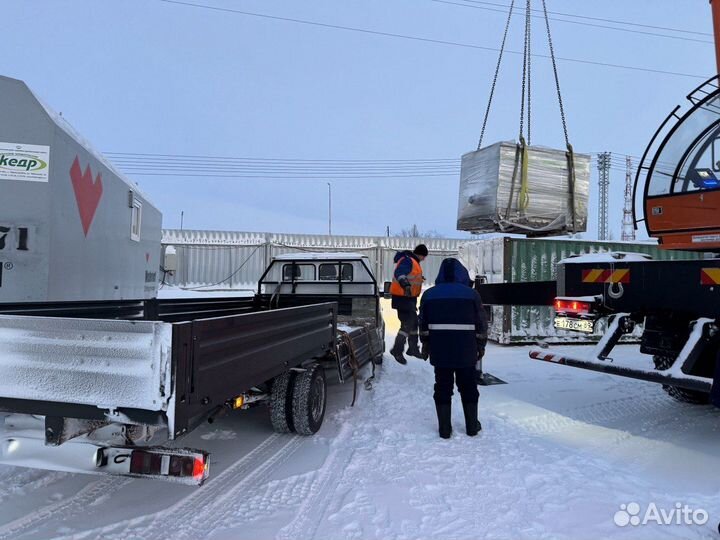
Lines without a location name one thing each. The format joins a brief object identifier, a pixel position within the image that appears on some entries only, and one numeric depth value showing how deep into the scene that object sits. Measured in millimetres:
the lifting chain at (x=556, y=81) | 6637
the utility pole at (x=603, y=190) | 36375
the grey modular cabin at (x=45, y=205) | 4742
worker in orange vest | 7070
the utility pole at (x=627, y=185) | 34906
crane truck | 4190
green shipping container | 10367
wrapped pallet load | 6188
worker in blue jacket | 4379
